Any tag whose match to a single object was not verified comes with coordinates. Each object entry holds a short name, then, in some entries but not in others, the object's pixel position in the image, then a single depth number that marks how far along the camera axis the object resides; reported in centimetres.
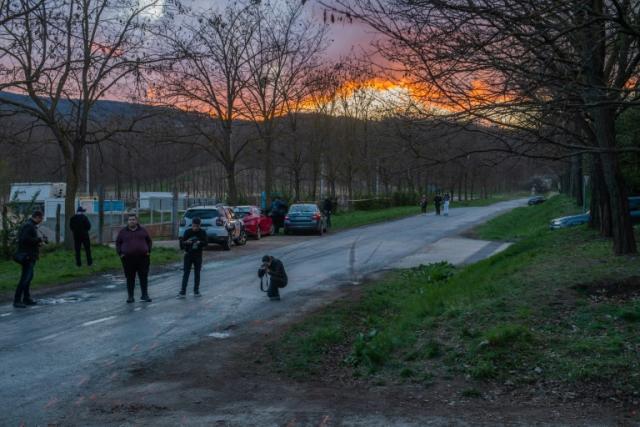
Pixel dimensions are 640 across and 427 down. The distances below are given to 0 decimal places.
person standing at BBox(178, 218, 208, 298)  1427
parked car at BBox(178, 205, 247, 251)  2580
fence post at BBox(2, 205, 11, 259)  2202
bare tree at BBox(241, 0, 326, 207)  3872
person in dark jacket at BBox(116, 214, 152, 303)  1341
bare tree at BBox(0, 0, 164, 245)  2020
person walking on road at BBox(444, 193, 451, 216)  5272
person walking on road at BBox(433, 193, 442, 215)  5350
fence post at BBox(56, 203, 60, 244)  2532
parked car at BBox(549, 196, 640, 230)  2572
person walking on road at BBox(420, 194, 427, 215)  5812
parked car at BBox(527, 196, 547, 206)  8617
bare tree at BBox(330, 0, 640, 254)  844
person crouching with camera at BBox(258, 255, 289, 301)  1355
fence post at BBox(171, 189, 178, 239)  3042
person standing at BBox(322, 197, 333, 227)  3969
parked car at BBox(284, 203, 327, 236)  3409
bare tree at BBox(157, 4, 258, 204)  3591
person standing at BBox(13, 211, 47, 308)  1327
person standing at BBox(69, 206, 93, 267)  1962
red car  3191
